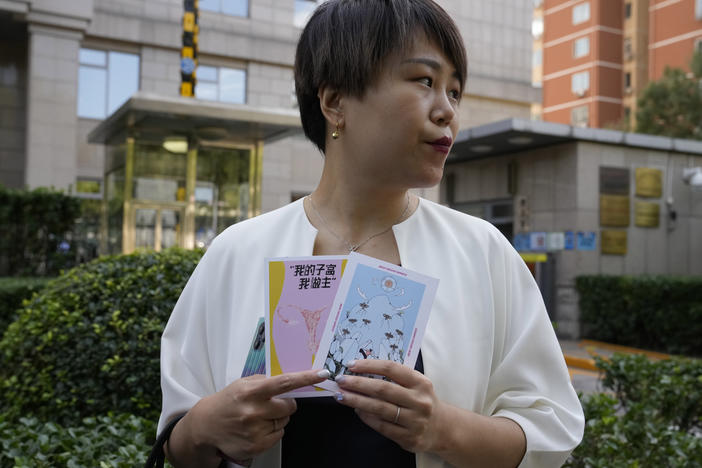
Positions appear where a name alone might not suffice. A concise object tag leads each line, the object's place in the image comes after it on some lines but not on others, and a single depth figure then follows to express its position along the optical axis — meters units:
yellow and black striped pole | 13.12
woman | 1.40
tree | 27.80
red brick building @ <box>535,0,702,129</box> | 42.72
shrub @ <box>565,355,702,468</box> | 2.90
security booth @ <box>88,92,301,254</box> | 13.89
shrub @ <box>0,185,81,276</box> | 11.48
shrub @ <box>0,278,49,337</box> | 7.67
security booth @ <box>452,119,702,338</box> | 12.34
